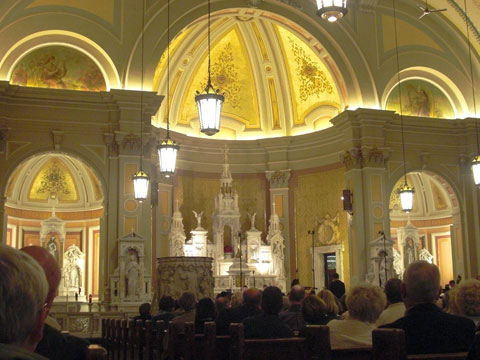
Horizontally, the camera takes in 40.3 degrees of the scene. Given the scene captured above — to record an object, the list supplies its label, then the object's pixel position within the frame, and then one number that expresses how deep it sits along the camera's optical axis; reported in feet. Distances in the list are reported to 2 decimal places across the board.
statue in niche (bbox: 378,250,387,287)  59.26
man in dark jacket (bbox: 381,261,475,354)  12.71
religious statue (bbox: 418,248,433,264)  80.02
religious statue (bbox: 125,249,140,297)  51.88
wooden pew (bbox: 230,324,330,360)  14.97
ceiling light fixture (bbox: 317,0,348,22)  25.88
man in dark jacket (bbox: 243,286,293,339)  19.45
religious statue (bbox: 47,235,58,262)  68.80
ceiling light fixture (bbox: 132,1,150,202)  49.65
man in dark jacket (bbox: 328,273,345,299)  38.29
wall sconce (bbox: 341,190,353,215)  62.80
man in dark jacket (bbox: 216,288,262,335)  23.85
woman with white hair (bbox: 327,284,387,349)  16.81
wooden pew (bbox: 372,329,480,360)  9.33
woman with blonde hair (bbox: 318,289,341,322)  23.16
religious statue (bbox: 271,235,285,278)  71.36
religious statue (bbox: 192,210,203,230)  70.64
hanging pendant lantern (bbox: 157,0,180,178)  43.96
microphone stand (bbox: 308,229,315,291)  69.57
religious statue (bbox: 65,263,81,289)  69.46
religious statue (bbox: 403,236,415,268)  79.61
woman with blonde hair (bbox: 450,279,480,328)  16.55
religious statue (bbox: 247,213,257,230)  72.49
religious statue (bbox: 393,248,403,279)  77.67
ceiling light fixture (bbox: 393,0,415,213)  58.44
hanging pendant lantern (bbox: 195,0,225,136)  33.09
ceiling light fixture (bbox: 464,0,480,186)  67.23
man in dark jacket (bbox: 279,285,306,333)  24.54
